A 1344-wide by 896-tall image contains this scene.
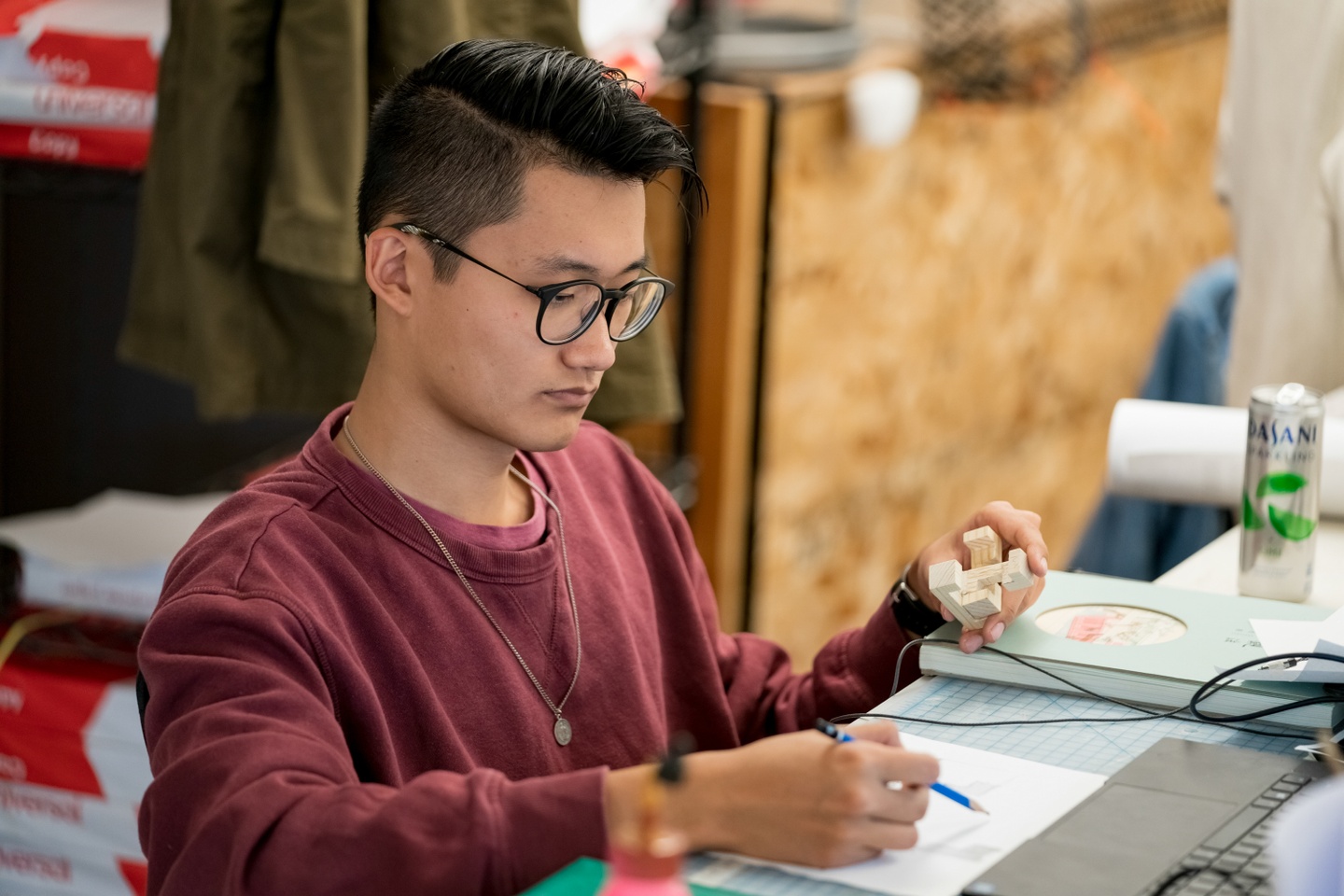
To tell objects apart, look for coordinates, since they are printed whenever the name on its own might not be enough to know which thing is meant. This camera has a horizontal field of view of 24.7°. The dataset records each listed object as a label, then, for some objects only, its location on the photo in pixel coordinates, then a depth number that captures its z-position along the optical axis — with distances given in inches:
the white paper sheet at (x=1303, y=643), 74.9
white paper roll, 90.5
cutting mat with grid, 73.7
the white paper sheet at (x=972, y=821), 67.2
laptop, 67.1
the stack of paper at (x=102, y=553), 97.2
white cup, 124.2
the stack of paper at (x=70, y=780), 96.7
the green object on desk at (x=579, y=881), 66.1
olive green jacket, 89.8
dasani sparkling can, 83.6
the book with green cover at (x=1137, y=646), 76.1
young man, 67.3
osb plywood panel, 128.9
